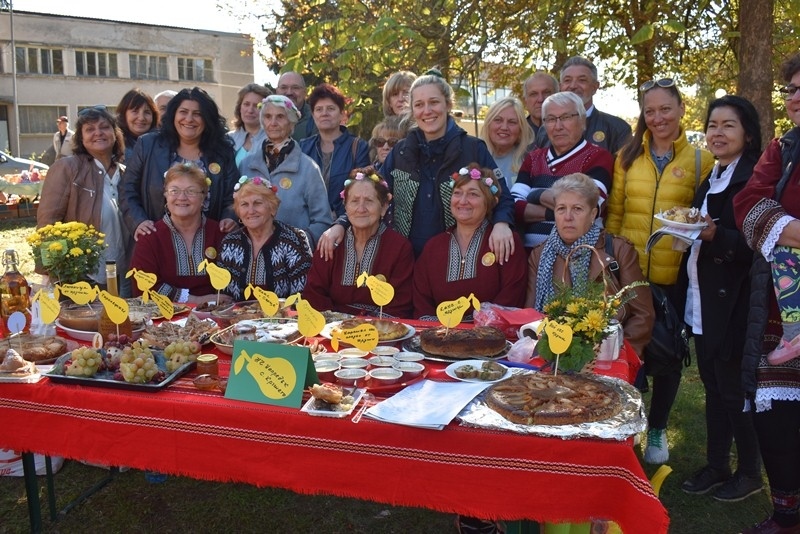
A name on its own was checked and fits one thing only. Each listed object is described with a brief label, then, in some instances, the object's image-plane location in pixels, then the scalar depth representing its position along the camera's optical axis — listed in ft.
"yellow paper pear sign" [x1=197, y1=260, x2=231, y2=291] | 10.27
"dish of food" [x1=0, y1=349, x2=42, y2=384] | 8.05
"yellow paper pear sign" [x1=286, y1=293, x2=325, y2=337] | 8.55
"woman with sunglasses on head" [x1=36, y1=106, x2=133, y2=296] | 14.88
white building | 110.42
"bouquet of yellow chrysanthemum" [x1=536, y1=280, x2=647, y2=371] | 7.69
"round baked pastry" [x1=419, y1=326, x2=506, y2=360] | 8.87
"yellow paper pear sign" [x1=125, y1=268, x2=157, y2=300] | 10.48
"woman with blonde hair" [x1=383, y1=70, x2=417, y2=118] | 17.01
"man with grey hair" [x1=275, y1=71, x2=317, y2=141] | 18.98
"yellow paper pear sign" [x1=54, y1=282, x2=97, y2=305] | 9.61
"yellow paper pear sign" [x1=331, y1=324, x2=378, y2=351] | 8.48
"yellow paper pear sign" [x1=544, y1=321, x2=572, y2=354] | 7.55
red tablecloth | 6.33
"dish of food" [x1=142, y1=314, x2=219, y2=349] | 9.27
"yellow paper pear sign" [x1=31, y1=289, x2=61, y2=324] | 9.23
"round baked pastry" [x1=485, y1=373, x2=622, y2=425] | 6.67
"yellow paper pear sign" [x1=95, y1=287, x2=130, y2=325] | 9.09
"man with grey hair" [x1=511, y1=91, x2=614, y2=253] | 12.89
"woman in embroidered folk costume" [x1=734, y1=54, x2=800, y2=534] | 8.76
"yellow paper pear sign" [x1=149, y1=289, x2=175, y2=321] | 9.93
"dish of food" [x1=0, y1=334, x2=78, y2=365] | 8.72
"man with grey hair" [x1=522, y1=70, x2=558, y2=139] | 16.71
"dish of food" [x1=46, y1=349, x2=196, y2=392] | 7.73
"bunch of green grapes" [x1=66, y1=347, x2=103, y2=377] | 7.99
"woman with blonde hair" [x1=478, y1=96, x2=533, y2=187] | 15.03
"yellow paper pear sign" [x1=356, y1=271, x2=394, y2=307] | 9.41
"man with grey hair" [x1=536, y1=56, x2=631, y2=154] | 15.11
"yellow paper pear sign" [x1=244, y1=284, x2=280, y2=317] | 9.77
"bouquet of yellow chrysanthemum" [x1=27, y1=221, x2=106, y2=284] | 10.49
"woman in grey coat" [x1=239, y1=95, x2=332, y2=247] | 15.06
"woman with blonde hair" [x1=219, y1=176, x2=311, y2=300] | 13.10
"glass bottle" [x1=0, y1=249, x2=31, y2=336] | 9.78
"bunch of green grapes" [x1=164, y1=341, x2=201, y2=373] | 8.39
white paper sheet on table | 6.75
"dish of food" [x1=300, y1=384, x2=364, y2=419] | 7.01
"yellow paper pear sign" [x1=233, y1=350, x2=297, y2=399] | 7.34
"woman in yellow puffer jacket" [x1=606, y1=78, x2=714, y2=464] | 12.09
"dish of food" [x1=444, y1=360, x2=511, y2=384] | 7.93
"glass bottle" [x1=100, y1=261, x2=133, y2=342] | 9.54
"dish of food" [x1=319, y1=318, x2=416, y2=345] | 9.60
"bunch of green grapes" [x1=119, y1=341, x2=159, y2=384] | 7.79
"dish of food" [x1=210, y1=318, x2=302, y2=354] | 9.22
